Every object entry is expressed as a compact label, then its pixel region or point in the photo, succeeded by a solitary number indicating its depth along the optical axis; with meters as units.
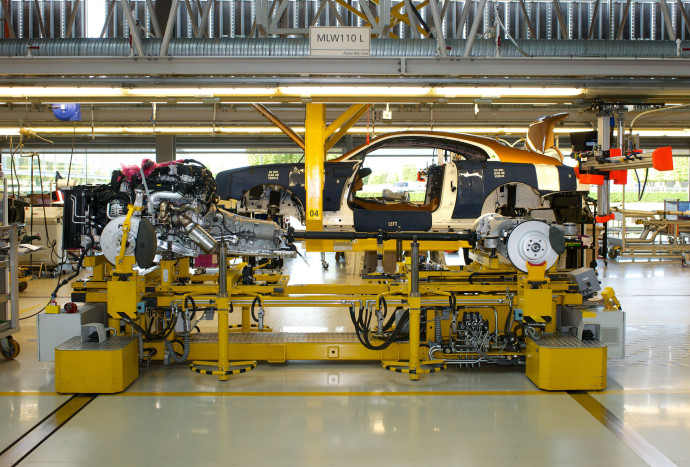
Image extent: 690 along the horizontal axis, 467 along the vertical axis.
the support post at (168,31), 6.26
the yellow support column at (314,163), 7.80
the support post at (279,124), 9.40
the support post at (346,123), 8.15
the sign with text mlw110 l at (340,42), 6.32
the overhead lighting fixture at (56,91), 6.87
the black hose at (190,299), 5.06
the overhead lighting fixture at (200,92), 6.83
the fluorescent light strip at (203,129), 12.49
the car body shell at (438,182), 8.06
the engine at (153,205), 5.40
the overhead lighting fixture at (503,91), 6.89
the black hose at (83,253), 5.22
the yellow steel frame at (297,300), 4.95
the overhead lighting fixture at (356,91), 6.73
